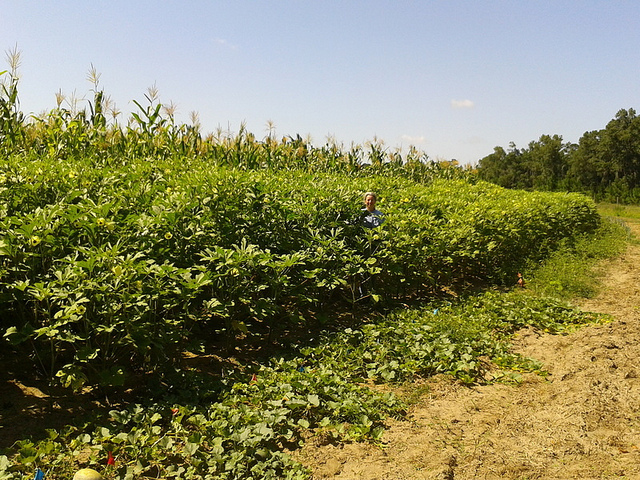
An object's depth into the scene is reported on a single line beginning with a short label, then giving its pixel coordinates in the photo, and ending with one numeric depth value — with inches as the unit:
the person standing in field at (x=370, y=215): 254.2
